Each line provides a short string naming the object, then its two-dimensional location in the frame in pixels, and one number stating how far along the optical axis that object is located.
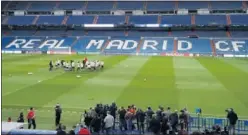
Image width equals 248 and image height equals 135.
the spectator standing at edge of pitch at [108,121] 14.75
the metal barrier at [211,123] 16.44
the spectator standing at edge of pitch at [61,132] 12.25
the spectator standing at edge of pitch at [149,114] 15.60
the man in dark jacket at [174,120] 15.09
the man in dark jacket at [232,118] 15.21
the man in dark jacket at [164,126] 14.52
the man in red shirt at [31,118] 16.38
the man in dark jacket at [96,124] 14.77
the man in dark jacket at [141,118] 15.70
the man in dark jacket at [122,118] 15.89
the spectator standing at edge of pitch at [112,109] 16.33
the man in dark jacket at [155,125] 14.41
